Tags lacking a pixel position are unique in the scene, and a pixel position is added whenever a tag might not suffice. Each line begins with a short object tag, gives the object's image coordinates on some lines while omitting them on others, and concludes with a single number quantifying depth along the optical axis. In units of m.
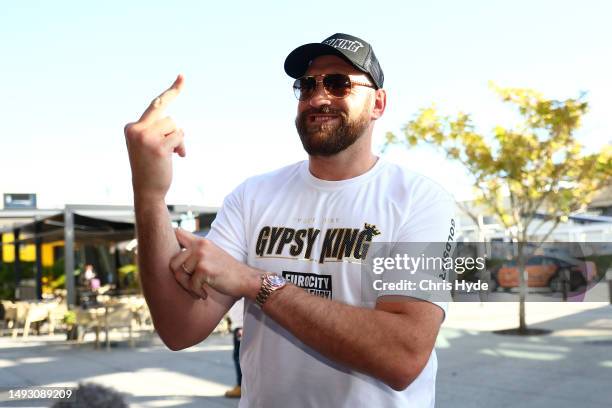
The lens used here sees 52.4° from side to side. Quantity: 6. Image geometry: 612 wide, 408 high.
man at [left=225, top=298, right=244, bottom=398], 7.00
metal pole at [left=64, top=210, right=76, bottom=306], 12.99
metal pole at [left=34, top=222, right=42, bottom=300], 16.56
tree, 12.08
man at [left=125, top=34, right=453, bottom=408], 1.42
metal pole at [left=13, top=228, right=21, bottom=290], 17.53
